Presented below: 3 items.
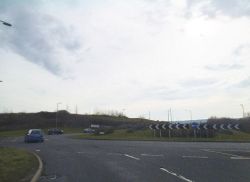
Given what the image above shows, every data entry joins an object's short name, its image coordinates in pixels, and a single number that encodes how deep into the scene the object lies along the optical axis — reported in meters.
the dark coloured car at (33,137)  20.85
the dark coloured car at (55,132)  41.45
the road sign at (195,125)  19.89
